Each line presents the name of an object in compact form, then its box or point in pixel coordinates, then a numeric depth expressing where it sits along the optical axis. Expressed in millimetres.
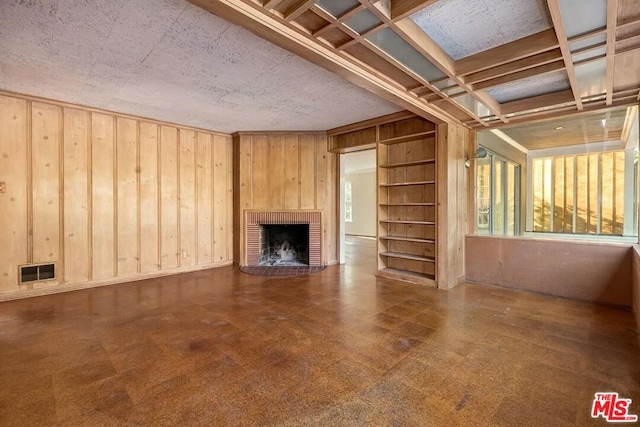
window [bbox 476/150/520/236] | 4573
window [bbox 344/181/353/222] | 11383
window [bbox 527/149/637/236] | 3609
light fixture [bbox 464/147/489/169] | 4192
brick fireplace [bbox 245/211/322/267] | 5406
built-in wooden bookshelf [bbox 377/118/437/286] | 4242
